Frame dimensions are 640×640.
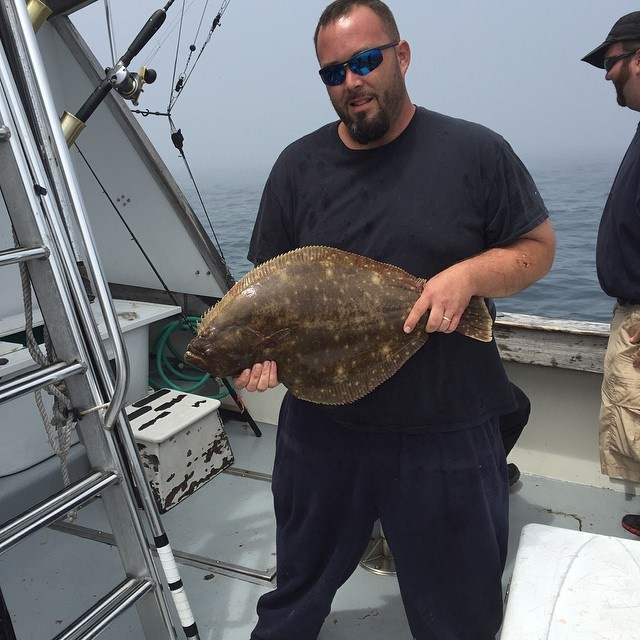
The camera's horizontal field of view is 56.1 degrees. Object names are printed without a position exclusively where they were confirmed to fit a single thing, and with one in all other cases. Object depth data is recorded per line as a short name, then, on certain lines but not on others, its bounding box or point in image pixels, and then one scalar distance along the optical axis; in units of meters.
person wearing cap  2.85
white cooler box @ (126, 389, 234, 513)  3.38
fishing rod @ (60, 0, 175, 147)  2.60
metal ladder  1.64
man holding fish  1.70
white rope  1.73
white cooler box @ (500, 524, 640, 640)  1.20
